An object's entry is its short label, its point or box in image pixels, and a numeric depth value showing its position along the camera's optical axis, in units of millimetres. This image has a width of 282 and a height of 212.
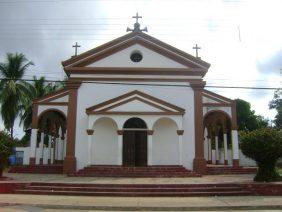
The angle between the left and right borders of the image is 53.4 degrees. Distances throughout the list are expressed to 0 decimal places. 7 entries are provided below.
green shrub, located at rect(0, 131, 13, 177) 13887
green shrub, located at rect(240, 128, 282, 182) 12432
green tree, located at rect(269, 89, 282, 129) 36777
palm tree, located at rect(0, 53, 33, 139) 27053
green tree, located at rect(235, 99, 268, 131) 37592
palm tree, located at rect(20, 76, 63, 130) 27982
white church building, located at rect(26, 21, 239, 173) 17057
